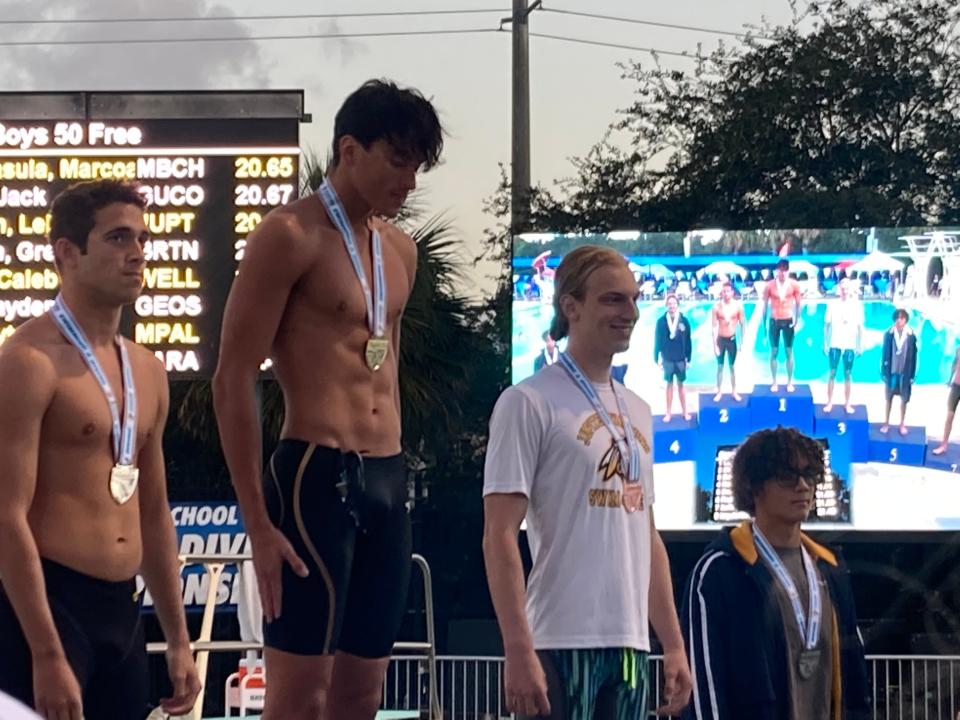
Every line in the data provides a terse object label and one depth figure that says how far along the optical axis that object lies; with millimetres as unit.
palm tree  17938
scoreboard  12891
